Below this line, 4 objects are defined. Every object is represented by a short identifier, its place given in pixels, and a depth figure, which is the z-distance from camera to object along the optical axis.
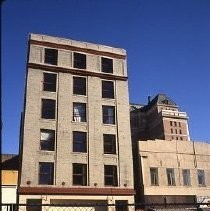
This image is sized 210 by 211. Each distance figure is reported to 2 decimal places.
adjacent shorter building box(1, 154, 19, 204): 26.62
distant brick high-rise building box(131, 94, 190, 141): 76.52
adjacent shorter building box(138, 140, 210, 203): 27.82
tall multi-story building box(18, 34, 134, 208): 25.15
